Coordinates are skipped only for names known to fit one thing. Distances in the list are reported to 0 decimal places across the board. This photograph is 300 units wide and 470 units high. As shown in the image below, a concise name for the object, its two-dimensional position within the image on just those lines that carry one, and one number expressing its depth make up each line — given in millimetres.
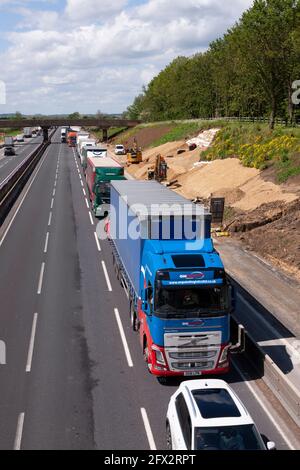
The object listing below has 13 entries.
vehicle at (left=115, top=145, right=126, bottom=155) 96438
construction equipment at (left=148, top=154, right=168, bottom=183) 56156
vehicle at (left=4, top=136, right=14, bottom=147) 120662
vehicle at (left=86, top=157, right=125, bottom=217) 38125
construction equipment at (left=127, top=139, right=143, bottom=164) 77250
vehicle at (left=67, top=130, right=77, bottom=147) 126575
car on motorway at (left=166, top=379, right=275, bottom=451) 10836
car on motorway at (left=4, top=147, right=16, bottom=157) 103438
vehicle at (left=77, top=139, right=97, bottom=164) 70475
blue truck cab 14484
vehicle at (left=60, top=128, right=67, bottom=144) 148062
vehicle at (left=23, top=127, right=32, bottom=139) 182875
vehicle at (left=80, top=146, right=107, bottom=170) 52866
